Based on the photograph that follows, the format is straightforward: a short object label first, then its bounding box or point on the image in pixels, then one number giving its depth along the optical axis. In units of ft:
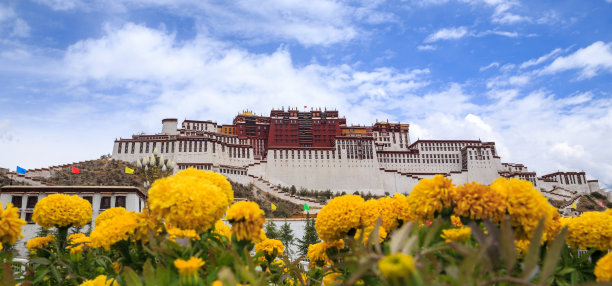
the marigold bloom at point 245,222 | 8.49
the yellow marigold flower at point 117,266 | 10.30
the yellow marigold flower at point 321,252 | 13.27
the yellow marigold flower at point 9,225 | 9.14
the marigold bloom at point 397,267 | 4.58
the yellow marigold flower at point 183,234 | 8.29
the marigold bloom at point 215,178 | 10.00
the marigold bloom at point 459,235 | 7.84
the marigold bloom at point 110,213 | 15.67
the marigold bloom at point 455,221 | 11.88
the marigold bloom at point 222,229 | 11.75
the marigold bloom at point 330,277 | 10.71
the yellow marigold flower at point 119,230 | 9.53
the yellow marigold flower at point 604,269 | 6.27
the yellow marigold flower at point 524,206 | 7.95
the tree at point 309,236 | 77.63
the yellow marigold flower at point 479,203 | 8.00
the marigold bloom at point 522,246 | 8.52
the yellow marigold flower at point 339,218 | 12.06
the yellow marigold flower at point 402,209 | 12.12
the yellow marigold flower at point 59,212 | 14.24
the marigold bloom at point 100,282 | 8.24
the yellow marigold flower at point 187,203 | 8.38
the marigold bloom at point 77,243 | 12.18
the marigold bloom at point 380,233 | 11.03
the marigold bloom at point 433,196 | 8.85
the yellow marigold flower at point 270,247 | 16.17
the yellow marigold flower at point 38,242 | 14.08
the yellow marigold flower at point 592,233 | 9.92
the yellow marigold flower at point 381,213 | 12.18
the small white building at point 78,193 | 84.02
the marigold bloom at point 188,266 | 6.78
